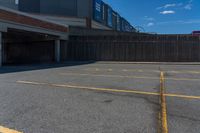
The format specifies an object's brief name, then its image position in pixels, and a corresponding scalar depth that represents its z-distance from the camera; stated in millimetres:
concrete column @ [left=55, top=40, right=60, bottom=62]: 18029
